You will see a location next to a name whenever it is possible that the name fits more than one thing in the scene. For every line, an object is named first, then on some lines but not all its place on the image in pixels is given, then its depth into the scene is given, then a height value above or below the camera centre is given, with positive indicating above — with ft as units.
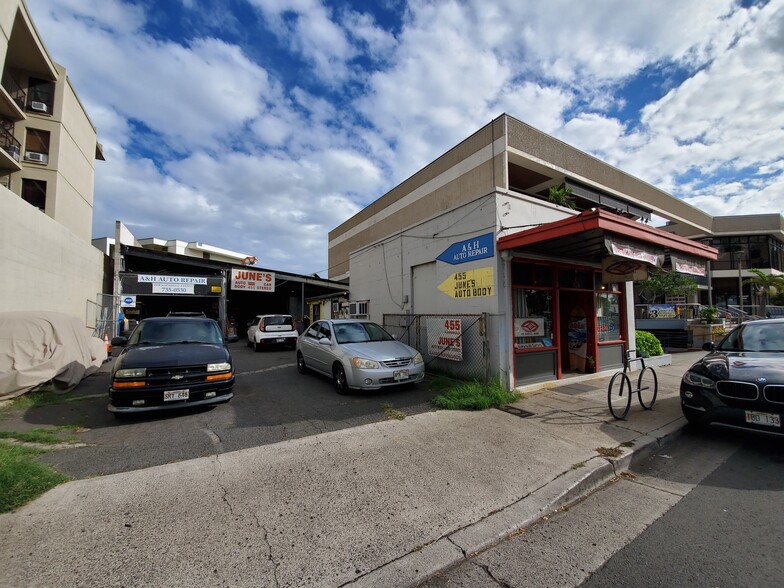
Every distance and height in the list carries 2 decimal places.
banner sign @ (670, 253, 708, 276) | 23.58 +3.37
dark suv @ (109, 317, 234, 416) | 17.29 -2.84
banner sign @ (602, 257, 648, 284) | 25.15 +3.26
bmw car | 13.99 -3.02
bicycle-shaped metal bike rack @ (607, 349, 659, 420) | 18.79 -5.36
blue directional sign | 24.90 +4.90
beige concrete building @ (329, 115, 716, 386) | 23.34 +2.90
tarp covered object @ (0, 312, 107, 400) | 21.50 -2.36
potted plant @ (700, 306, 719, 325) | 49.06 -0.14
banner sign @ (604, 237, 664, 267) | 19.72 +3.70
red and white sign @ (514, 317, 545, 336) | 25.38 -0.94
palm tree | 75.96 +6.41
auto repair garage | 60.34 +5.89
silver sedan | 22.53 -2.81
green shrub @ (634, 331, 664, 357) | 35.09 -3.09
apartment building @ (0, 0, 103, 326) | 32.53 +24.33
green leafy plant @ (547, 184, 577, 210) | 30.78 +10.31
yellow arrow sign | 25.05 +2.35
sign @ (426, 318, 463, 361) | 26.84 -1.89
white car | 51.03 -2.33
